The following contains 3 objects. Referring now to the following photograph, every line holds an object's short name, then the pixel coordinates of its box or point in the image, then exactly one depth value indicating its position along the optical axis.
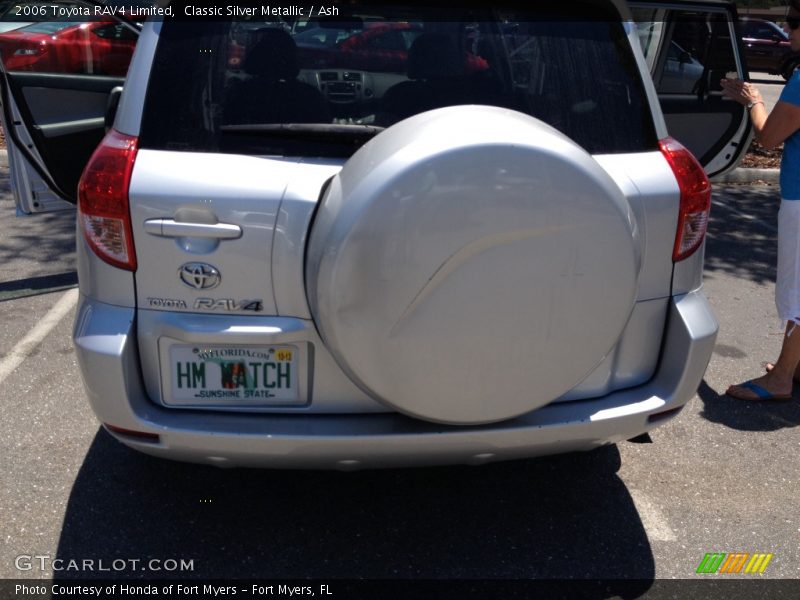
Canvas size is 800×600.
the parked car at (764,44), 24.95
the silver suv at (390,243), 2.30
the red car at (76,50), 6.09
